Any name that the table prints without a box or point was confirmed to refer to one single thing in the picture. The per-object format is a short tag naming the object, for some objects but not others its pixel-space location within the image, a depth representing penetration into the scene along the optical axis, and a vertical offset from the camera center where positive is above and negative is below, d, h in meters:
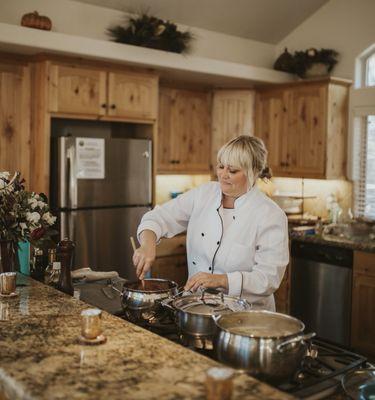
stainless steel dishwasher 4.37 -0.95
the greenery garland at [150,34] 4.48 +1.13
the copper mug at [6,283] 2.13 -0.44
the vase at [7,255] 2.39 -0.38
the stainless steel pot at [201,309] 1.71 -0.45
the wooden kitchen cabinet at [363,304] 4.20 -1.00
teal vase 2.66 -0.43
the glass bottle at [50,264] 2.48 -0.43
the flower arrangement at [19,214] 2.35 -0.20
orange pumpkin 3.98 +1.07
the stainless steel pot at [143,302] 1.91 -0.46
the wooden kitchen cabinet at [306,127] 5.04 +0.44
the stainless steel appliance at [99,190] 4.26 -0.16
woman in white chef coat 2.31 -0.27
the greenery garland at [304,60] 5.26 +1.10
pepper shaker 2.34 -0.41
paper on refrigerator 4.29 +0.09
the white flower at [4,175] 2.38 -0.03
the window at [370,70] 5.12 +0.97
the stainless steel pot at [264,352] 1.39 -0.46
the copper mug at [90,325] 1.59 -0.45
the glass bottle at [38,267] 2.60 -0.47
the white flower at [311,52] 5.25 +1.16
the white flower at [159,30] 4.52 +1.16
